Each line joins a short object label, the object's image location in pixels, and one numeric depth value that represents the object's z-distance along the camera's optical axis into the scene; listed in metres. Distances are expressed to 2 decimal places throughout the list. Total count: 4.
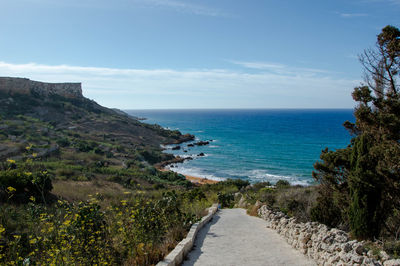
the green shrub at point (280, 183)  24.94
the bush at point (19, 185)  12.80
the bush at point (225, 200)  17.05
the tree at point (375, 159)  6.79
